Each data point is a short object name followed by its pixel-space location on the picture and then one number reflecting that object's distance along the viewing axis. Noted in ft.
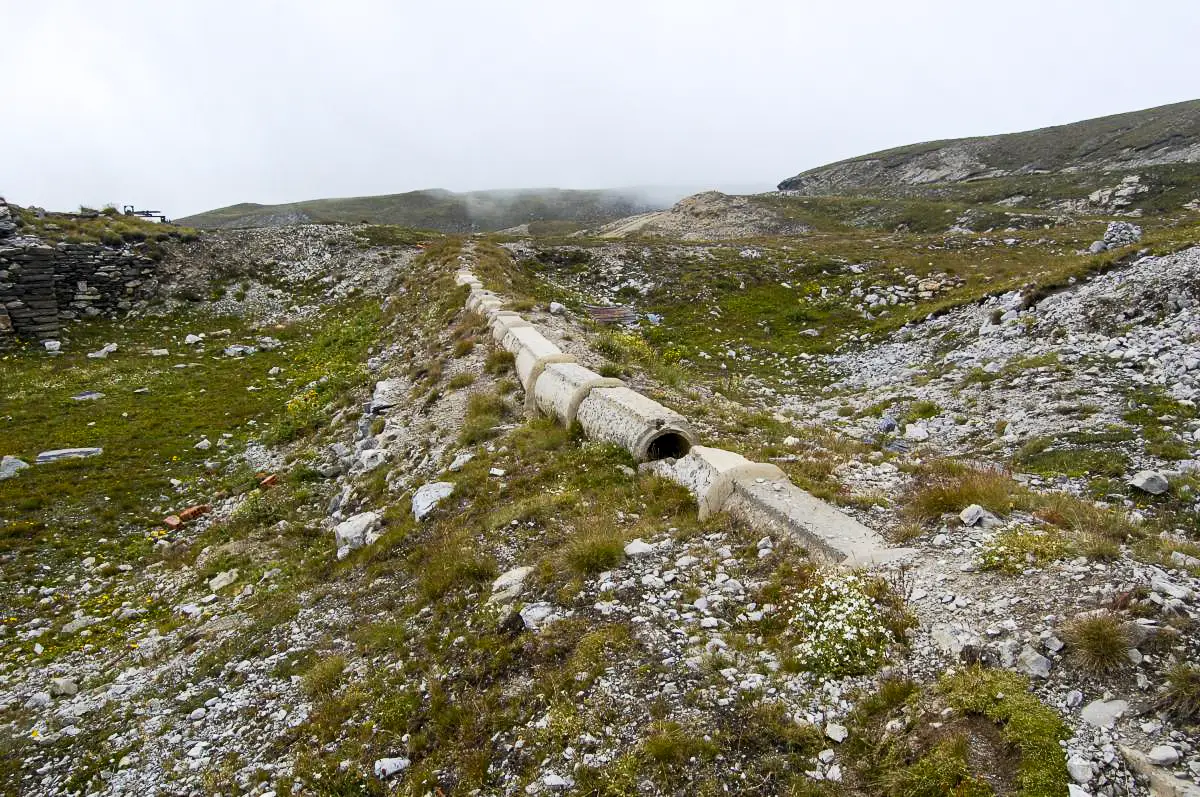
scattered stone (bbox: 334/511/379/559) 33.06
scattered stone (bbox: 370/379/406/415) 52.39
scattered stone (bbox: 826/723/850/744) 14.67
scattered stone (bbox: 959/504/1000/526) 21.27
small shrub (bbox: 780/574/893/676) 16.63
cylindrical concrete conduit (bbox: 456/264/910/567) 21.86
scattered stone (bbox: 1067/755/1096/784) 11.79
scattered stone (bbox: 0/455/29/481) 47.11
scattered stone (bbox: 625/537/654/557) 24.00
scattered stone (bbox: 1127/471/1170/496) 27.84
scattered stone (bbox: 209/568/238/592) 33.19
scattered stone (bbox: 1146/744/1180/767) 11.58
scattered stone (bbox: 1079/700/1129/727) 12.74
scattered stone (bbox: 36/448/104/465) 49.96
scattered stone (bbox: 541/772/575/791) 15.25
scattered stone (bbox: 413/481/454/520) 32.60
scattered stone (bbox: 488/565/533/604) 23.40
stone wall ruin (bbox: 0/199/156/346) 84.12
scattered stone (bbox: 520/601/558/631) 21.31
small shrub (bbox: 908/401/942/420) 45.93
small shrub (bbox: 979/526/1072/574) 17.84
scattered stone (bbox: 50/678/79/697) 26.22
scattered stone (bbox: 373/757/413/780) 17.83
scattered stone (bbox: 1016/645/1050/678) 14.20
